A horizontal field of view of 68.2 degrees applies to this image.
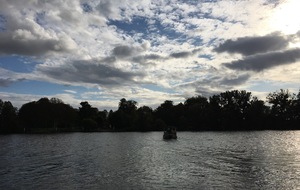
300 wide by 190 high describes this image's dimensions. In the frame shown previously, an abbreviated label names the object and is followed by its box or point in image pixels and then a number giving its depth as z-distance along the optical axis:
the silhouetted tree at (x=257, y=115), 130.34
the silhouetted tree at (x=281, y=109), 130.08
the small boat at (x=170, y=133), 74.22
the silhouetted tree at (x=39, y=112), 129.15
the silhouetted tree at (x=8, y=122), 123.68
